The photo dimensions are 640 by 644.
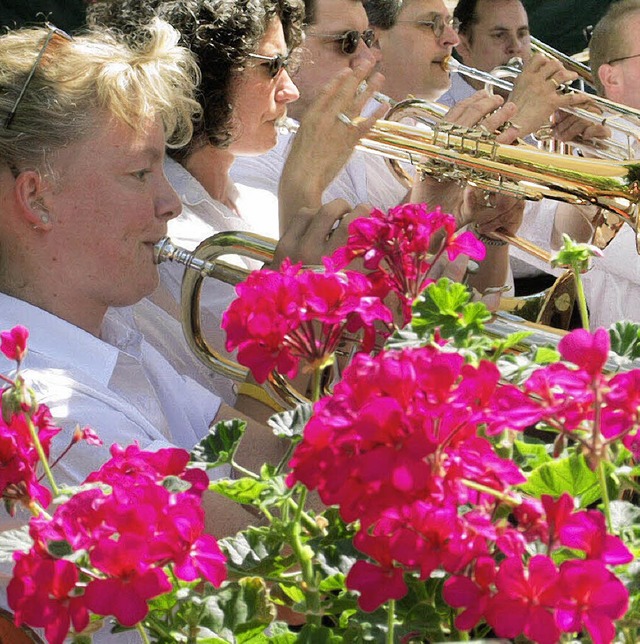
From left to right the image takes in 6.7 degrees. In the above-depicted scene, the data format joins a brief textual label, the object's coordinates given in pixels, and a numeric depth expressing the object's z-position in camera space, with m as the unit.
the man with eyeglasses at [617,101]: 5.14
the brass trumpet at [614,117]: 5.04
